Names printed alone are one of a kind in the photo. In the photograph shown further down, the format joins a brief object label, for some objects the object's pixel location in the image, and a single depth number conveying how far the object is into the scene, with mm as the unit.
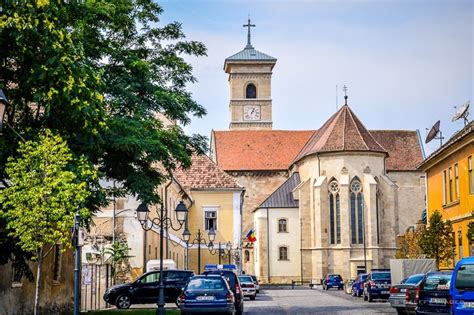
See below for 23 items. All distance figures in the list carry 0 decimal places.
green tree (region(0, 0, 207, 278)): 17812
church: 76375
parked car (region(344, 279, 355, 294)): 51059
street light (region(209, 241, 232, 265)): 55094
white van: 38406
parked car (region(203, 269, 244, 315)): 26297
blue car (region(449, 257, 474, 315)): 16969
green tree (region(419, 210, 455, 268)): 36688
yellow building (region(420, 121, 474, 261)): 34031
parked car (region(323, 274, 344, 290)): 66438
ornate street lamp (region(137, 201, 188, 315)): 23720
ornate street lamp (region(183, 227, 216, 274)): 45534
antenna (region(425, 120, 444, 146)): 58831
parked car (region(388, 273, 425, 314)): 26608
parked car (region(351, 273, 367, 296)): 44247
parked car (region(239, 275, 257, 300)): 42531
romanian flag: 76569
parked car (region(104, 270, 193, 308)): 32312
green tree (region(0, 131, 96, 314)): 17125
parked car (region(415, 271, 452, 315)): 19266
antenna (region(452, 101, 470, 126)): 39531
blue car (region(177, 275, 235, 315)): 22953
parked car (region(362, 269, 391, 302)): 38281
